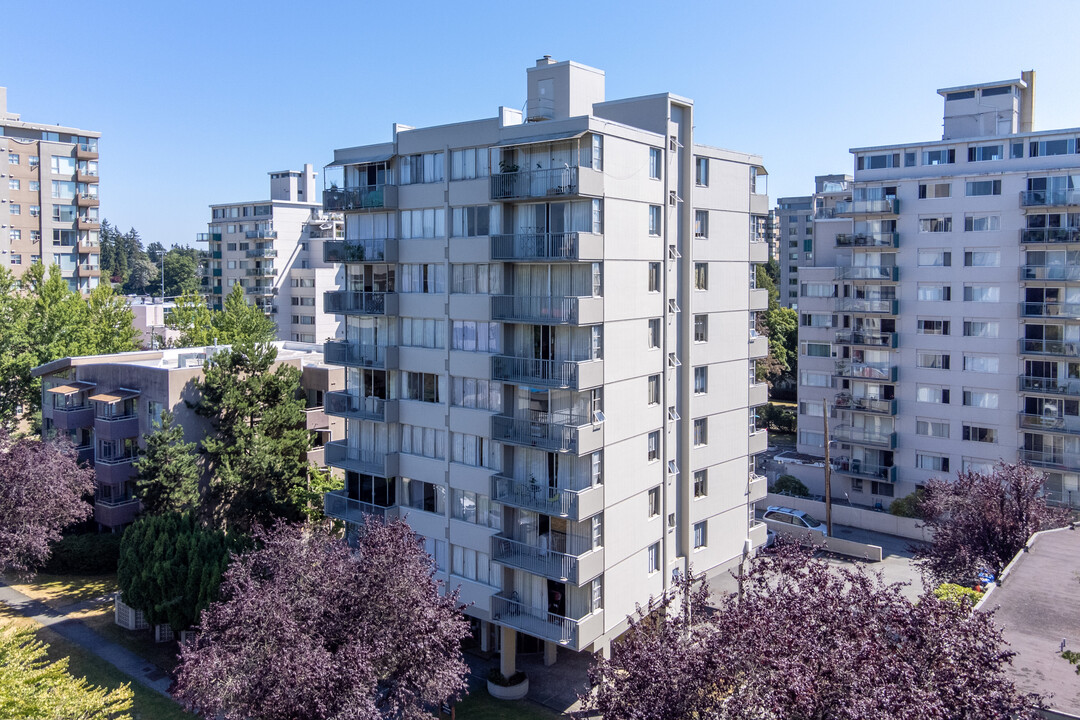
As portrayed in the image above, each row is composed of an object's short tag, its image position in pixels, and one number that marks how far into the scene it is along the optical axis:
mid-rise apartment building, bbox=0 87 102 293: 87.81
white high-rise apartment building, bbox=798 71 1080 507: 50.94
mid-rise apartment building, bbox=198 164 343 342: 96.75
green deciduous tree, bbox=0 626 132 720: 20.45
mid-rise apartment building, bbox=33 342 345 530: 46.97
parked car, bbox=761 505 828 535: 54.16
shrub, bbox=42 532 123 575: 46.71
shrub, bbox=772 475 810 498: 59.34
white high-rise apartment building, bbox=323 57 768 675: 33.03
